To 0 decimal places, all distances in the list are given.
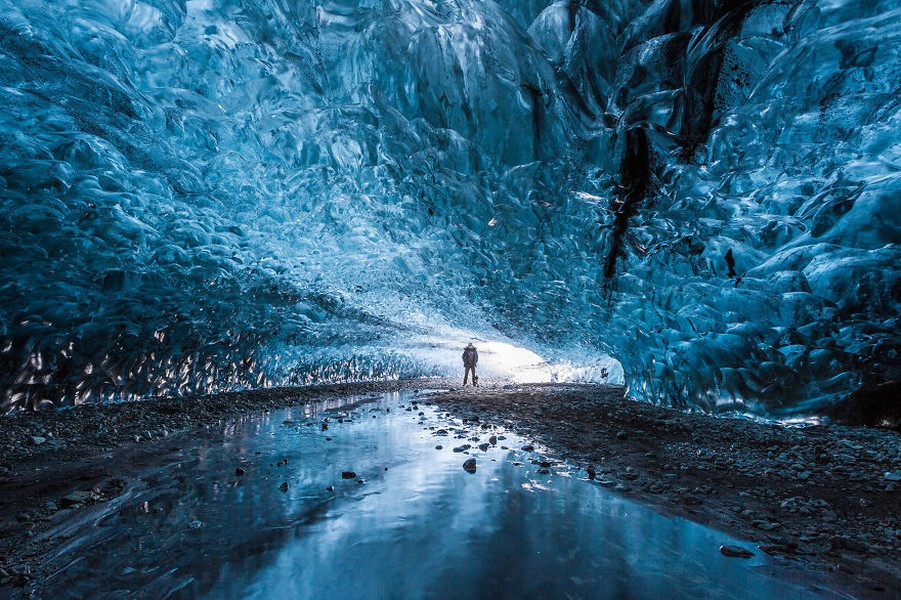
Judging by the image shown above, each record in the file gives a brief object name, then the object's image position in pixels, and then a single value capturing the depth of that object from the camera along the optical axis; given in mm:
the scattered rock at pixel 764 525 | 3199
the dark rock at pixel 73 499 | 3658
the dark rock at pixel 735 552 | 2787
